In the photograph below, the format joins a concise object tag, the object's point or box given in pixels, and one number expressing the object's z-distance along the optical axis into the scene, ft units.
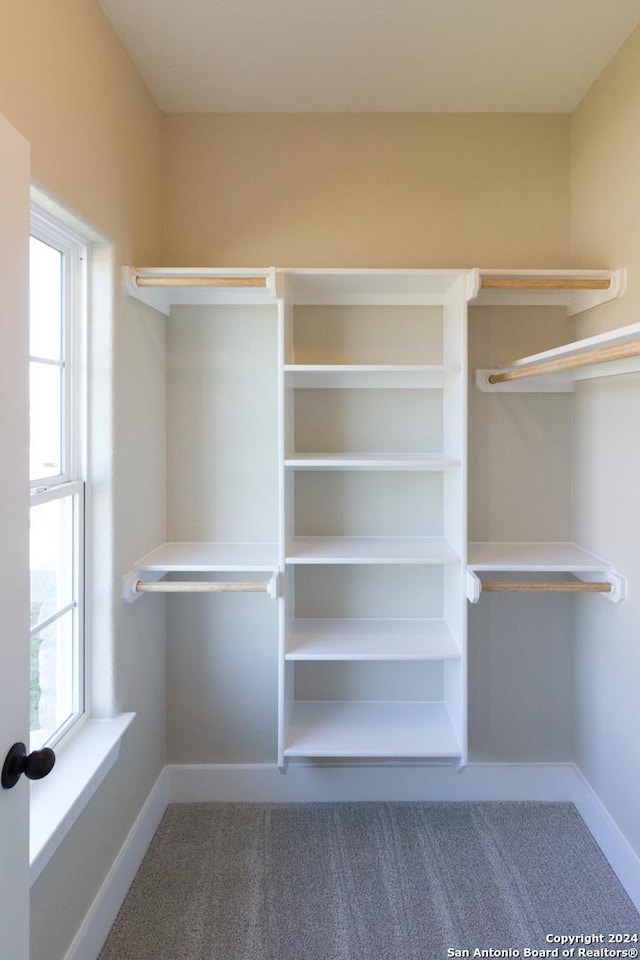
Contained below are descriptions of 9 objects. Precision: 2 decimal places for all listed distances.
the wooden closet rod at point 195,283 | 5.85
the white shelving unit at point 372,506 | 6.63
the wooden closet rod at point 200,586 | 5.96
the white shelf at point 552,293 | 5.97
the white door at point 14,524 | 2.91
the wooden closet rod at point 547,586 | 5.91
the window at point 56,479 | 4.81
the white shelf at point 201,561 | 6.03
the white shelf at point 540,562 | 5.98
